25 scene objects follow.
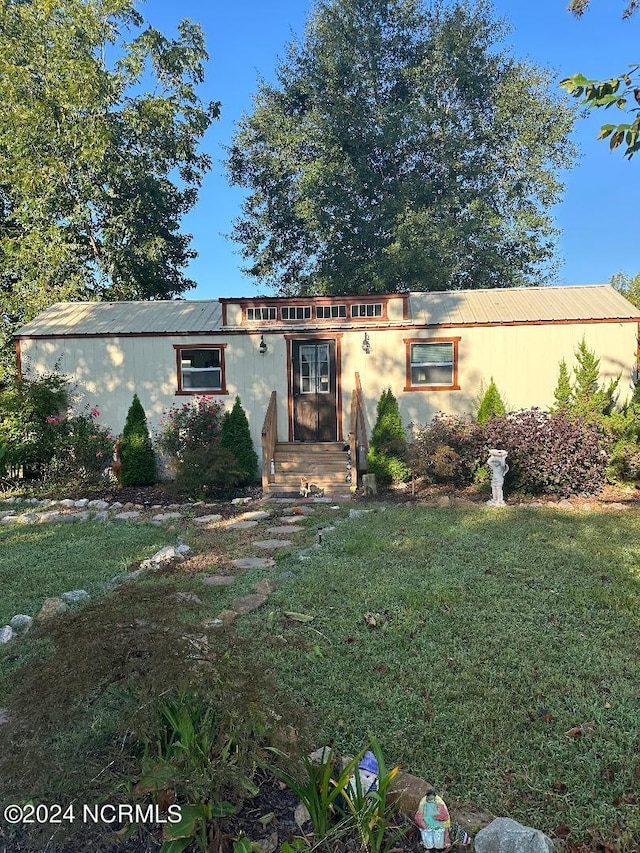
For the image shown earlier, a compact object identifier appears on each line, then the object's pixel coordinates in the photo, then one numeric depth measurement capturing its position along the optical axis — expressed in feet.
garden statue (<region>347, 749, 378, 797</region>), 6.69
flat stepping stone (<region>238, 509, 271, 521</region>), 24.09
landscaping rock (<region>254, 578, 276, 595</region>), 13.92
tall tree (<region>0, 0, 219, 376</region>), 46.70
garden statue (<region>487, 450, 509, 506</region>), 25.13
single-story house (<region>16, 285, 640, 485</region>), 34.45
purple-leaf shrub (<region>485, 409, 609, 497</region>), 26.40
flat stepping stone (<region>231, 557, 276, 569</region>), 16.61
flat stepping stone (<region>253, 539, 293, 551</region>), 18.98
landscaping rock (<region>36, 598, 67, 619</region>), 12.41
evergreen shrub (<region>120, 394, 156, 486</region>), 33.91
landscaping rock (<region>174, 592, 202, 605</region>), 12.62
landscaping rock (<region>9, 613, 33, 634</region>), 12.25
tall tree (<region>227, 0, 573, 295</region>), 55.52
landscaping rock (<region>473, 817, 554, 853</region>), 5.82
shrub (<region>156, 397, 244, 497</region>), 29.12
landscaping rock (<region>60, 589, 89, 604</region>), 13.74
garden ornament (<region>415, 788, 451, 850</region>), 6.23
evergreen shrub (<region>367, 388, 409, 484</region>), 32.17
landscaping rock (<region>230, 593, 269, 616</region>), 12.67
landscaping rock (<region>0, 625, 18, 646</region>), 11.59
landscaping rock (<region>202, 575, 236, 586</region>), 14.80
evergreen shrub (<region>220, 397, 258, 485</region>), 33.63
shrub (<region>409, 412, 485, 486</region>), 28.35
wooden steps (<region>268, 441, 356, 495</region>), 31.27
